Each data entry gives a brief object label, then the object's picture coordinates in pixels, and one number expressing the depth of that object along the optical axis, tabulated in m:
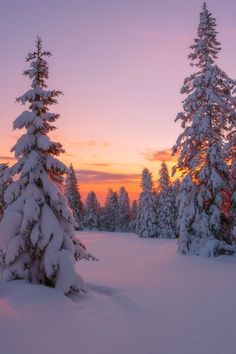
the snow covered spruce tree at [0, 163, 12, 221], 40.14
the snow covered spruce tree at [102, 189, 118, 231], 108.06
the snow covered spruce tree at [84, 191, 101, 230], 101.52
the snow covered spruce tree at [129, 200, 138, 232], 109.43
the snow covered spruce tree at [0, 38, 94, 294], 13.20
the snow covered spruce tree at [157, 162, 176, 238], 65.94
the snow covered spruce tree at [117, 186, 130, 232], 109.25
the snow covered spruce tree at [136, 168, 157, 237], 65.56
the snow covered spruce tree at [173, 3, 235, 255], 26.59
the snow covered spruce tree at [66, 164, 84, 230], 82.50
